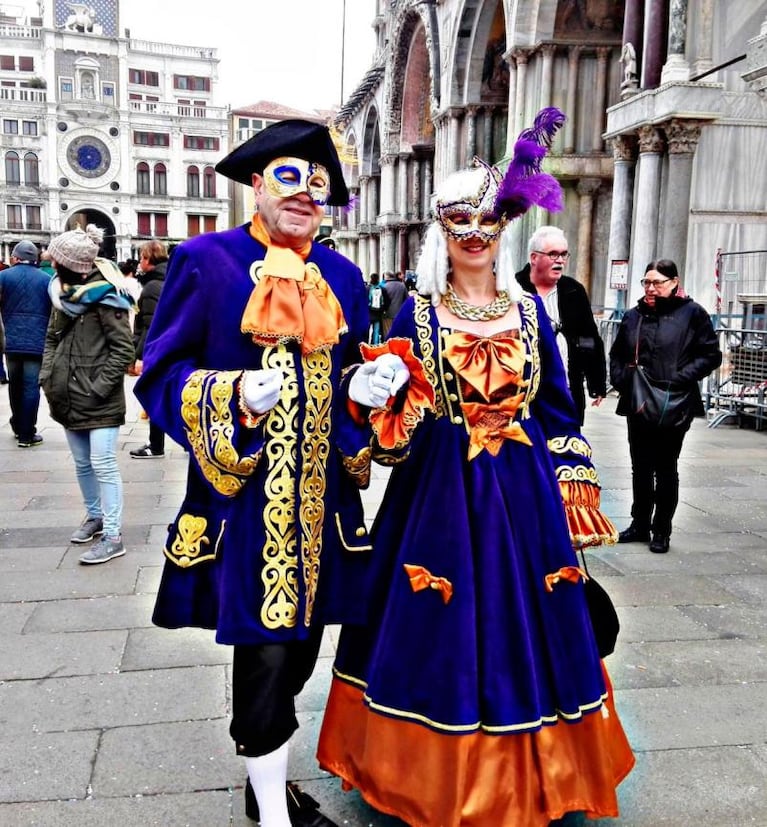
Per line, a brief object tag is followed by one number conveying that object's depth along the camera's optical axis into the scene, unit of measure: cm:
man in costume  219
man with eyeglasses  477
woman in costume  226
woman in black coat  538
